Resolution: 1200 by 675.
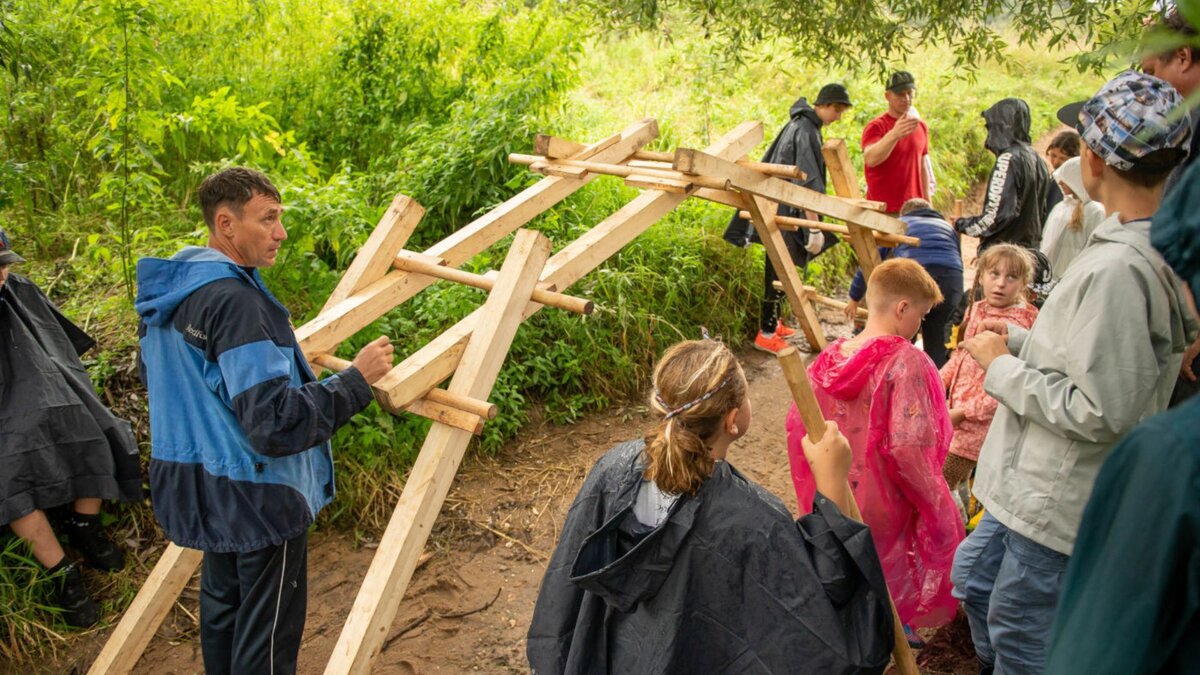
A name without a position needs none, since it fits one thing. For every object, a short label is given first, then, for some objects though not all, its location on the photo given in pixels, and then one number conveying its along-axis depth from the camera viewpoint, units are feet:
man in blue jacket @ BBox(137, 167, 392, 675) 7.62
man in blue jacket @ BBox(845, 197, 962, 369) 15.16
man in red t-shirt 18.54
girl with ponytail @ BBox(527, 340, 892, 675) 6.50
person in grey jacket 6.60
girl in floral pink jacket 11.50
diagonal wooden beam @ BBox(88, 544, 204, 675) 9.61
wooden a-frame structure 8.48
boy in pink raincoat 9.27
